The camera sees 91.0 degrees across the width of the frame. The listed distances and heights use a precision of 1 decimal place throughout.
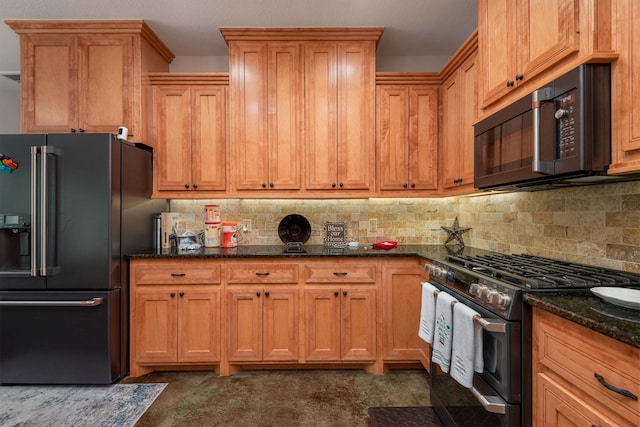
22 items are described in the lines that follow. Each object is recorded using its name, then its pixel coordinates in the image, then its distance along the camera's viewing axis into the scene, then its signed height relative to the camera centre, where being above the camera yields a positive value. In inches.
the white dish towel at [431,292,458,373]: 63.3 -24.9
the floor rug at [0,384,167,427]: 77.1 -51.4
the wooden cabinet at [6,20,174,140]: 104.0 +44.5
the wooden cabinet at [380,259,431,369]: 100.3 -30.4
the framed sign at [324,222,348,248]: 113.8 -8.1
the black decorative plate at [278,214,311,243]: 116.9 -6.5
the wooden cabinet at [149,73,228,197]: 111.7 +26.6
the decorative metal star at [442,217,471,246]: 113.0 -7.7
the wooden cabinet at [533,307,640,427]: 34.7 -20.8
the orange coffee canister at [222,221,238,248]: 115.7 -8.6
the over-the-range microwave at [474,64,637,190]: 47.9 +13.5
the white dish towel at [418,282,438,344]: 71.5 -23.3
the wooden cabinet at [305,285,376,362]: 99.6 -35.3
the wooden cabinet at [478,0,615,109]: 47.8 +31.0
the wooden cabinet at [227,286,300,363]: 99.0 -35.5
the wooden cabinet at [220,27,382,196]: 109.0 +34.9
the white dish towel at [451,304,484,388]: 55.7 -24.6
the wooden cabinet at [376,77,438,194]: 112.0 +28.1
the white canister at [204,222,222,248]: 115.6 -8.6
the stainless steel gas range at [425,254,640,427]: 49.2 -17.9
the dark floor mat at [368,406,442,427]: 76.3 -51.6
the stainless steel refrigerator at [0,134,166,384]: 89.6 -13.8
